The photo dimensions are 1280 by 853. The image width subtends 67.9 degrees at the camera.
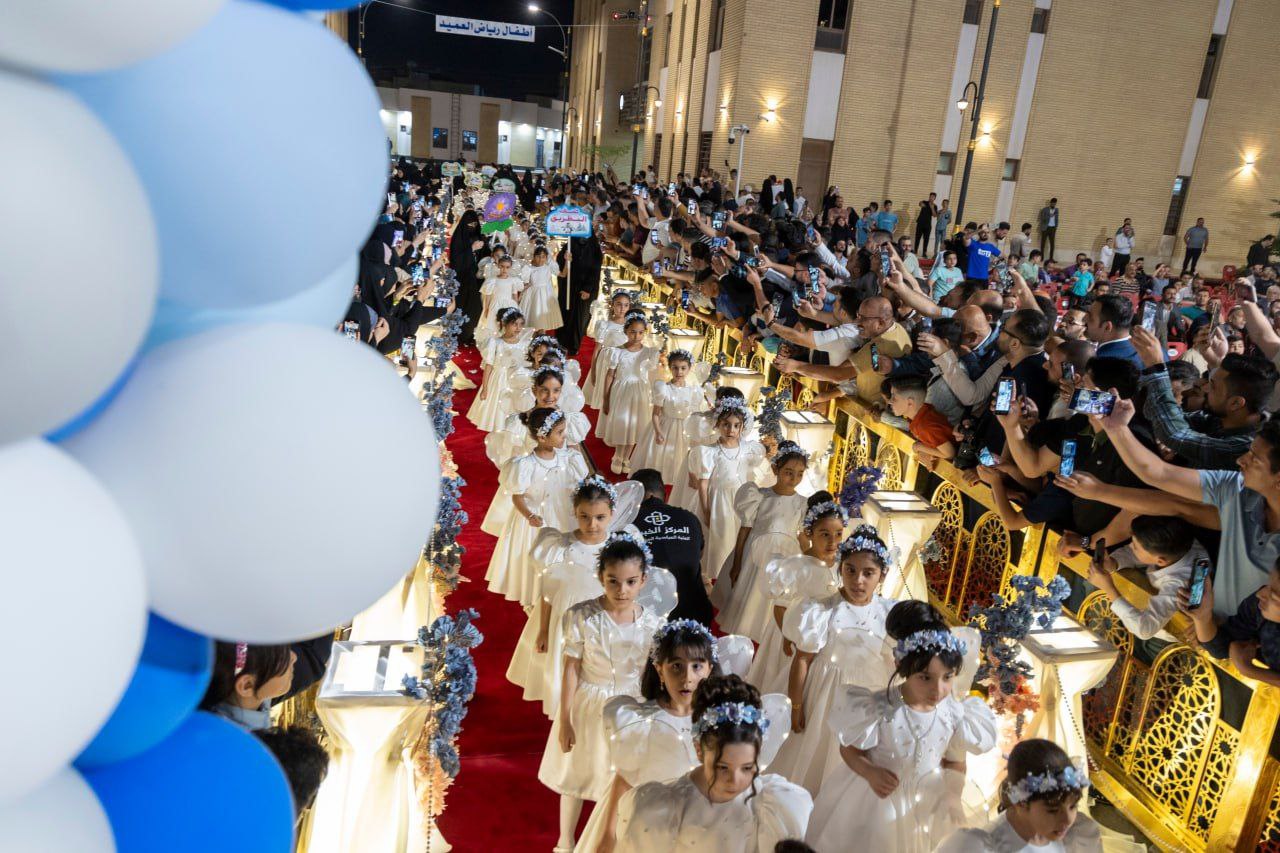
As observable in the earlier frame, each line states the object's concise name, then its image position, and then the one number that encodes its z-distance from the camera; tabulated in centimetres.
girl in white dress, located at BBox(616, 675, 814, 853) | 307
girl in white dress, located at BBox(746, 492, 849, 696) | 482
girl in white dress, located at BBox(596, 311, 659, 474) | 938
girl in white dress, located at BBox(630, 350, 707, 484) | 820
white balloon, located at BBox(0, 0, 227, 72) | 107
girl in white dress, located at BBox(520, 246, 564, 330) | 1397
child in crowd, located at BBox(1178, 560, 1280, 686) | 323
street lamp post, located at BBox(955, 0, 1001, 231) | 2034
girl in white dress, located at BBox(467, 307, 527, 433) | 930
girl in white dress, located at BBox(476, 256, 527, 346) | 1311
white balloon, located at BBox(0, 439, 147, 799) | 116
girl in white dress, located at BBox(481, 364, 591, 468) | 702
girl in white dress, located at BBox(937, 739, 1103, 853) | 293
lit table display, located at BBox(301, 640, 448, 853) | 320
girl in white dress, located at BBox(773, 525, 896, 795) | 434
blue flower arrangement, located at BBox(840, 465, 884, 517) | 566
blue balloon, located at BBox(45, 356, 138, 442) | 138
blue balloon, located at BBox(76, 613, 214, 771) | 157
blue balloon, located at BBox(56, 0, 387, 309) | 133
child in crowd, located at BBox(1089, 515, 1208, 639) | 392
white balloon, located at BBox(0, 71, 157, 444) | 105
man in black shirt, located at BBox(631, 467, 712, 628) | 536
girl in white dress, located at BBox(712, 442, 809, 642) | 566
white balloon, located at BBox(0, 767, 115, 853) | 129
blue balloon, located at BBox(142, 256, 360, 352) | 148
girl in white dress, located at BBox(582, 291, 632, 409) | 1027
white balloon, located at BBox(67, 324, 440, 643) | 137
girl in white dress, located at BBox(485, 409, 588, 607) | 614
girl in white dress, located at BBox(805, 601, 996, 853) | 357
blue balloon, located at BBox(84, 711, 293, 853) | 159
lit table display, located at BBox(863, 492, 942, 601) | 546
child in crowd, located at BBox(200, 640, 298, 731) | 235
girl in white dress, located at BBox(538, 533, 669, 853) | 421
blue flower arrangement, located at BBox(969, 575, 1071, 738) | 394
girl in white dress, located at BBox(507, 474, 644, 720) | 494
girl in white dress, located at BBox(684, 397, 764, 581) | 668
